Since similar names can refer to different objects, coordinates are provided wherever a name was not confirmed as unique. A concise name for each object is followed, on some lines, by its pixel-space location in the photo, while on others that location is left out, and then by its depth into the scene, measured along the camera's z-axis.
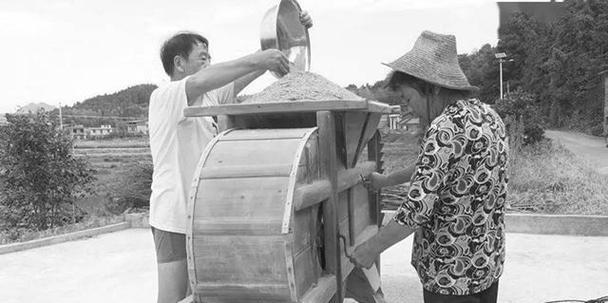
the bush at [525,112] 17.03
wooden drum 1.89
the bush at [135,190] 10.62
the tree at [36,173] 8.79
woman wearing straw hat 1.98
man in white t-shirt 2.31
